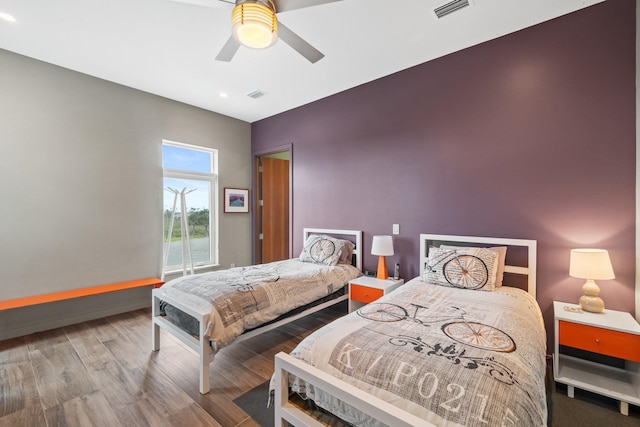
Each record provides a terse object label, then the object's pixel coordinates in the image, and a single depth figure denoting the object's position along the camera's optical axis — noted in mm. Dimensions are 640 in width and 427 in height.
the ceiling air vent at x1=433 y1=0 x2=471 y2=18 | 2178
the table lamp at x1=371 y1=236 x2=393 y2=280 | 3137
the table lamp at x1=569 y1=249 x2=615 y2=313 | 1961
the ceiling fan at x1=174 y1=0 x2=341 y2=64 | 1690
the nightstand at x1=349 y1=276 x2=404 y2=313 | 2938
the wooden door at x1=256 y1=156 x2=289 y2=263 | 5178
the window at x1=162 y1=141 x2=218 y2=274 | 4137
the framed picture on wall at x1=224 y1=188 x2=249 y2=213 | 4777
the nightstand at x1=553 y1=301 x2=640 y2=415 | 1810
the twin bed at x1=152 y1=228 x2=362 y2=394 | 2074
